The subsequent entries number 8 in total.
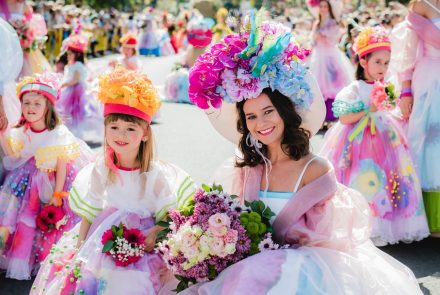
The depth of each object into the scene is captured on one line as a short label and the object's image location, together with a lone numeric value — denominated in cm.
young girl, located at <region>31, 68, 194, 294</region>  358
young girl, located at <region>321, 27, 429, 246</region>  528
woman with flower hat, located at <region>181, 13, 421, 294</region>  306
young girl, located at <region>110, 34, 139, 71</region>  1143
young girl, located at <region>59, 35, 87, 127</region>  968
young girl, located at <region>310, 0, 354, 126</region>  1059
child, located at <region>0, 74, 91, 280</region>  479
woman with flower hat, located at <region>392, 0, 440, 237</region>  532
